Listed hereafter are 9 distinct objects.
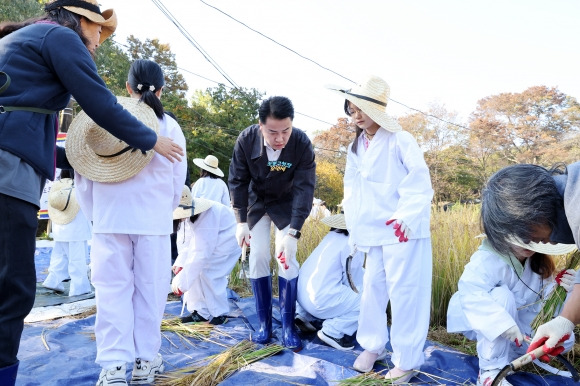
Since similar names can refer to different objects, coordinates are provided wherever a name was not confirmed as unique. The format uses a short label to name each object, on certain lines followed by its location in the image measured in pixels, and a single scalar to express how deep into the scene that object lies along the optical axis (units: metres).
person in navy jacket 1.76
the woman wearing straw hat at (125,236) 2.31
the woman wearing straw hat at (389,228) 2.47
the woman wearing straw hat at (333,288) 3.11
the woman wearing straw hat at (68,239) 5.04
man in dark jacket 3.21
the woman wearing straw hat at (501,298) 2.34
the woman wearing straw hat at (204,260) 3.50
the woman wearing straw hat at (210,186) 5.86
